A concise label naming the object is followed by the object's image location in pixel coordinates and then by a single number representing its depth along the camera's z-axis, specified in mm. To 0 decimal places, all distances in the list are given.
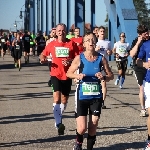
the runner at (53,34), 11016
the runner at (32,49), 49675
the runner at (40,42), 40844
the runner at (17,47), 25855
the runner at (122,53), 16047
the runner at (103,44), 11742
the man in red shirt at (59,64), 8953
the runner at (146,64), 7539
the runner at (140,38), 8470
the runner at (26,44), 31966
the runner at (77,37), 13061
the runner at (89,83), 7004
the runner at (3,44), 40625
